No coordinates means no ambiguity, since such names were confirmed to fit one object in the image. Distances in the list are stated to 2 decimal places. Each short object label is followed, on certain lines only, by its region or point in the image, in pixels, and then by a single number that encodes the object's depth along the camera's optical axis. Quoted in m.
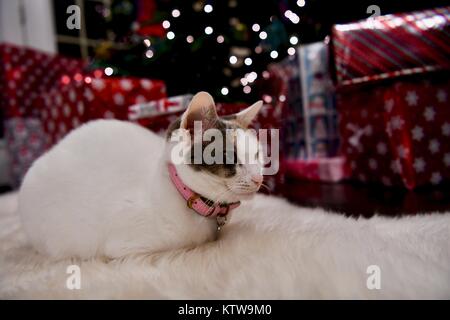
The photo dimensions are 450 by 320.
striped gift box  1.13
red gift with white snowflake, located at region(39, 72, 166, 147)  1.37
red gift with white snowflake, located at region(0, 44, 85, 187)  2.02
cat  0.62
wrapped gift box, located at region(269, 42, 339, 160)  1.71
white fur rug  0.48
